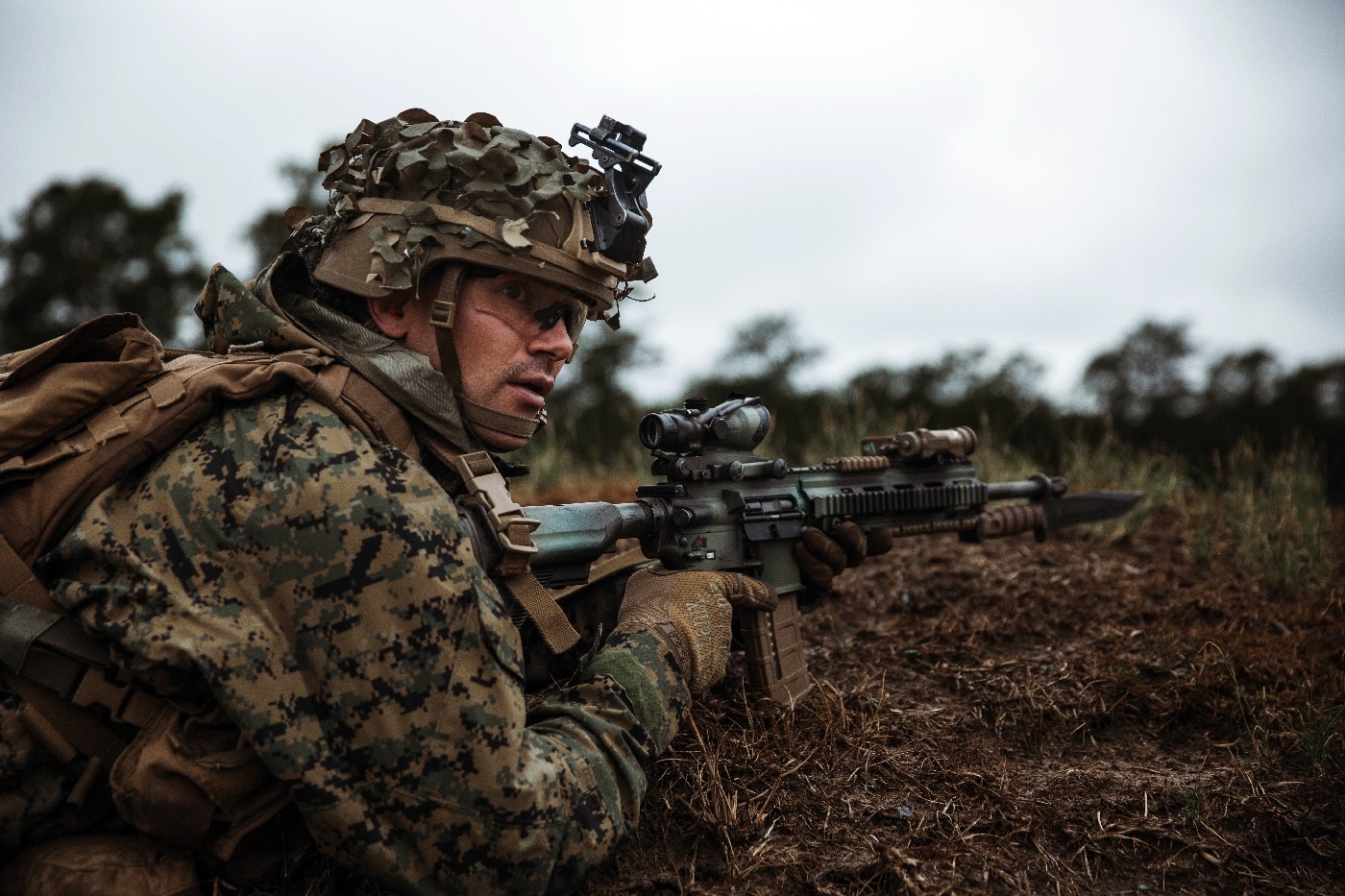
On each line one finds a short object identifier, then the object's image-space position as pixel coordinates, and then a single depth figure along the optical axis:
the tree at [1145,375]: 16.39
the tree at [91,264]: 18.14
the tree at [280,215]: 17.11
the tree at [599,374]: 16.89
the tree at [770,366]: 15.47
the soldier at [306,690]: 2.21
